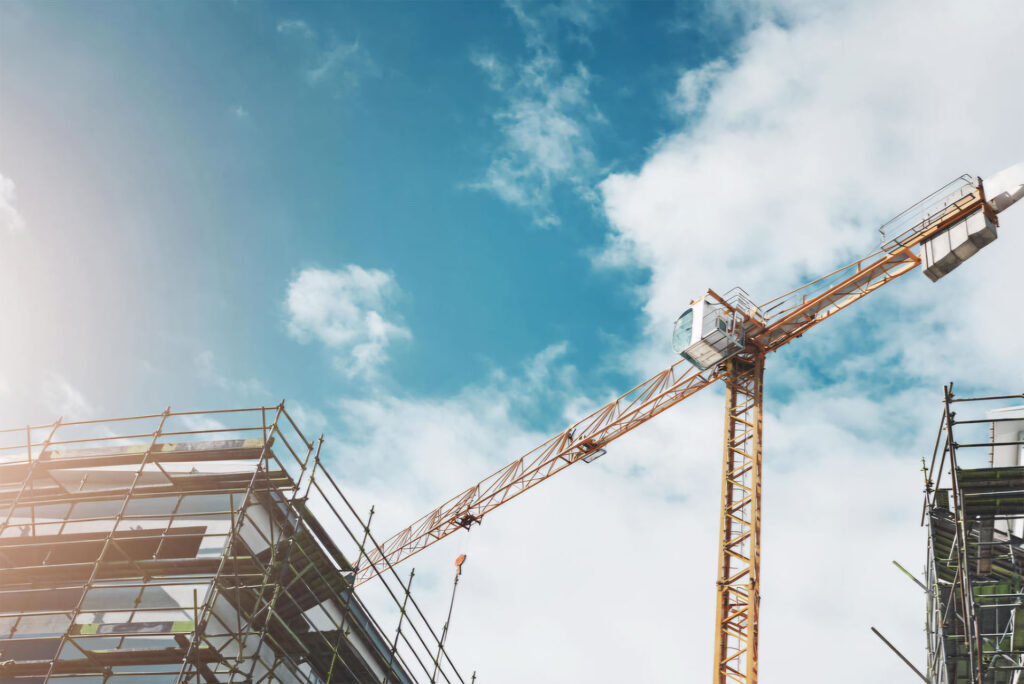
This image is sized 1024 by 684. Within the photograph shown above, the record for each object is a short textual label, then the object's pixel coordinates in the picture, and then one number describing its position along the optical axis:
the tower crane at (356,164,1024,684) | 30.58
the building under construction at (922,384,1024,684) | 16.50
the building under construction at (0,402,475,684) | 15.27
